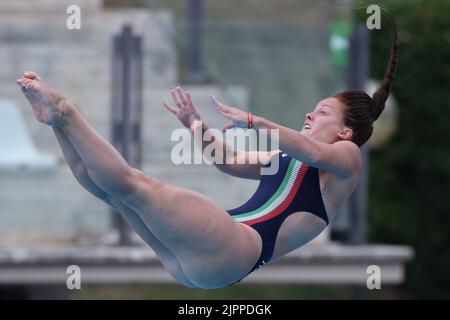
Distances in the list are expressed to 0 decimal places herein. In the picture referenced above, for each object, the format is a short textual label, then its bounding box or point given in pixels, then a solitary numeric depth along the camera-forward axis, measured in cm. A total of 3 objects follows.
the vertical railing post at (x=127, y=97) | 1692
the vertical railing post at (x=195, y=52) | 1766
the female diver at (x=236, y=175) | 862
